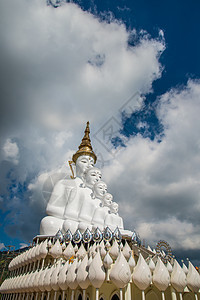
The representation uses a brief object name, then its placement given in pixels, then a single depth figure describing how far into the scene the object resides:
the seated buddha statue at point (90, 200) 16.08
